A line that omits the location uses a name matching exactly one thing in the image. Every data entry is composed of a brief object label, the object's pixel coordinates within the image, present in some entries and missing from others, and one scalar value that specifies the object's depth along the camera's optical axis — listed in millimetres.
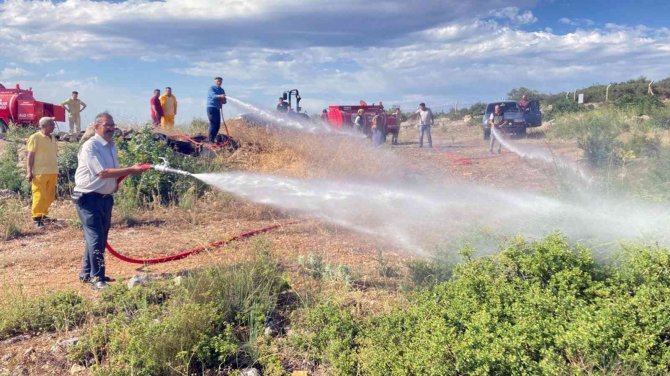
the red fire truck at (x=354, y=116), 21719
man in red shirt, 16984
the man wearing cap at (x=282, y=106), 18922
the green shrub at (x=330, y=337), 4039
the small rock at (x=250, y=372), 4203
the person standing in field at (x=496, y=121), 17722
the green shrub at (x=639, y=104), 24594
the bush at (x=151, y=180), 9758
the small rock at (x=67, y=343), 4535
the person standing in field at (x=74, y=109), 18828
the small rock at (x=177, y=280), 5205
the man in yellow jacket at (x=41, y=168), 8625
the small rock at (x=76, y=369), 4285
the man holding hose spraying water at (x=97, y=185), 5555
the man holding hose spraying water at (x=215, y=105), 13281
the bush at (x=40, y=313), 4770
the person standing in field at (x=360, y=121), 20141
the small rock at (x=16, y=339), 4664
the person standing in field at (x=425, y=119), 19453
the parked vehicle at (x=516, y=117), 23125
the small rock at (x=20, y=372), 4227
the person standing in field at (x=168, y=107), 17125
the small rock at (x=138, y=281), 5496
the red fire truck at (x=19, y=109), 19109
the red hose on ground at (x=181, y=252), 6261
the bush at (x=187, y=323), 4148
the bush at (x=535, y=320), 3414
